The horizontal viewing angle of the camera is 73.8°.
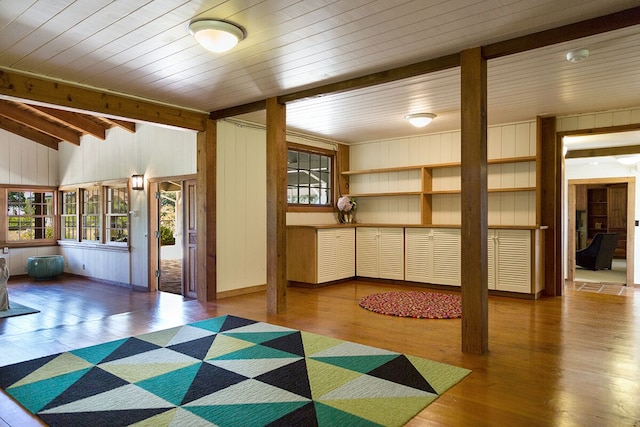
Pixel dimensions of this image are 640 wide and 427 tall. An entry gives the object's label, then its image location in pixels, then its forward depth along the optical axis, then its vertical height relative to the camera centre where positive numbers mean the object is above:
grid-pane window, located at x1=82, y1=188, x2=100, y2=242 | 8.05 -0.04
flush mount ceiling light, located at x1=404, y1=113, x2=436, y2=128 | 5.77 +1.25
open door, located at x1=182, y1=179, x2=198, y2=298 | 6.29 -0.43
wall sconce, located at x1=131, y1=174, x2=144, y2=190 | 6.86 +0.48
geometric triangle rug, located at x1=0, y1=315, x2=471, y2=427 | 2.41 -1.16
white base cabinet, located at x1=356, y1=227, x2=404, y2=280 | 6.99 -0.72
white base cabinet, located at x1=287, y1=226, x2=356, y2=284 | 6.69 -0.70
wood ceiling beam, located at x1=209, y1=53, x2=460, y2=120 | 3.69 +1.28
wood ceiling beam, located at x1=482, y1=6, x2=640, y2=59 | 2.83 +1.26
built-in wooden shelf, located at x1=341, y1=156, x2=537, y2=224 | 6.45 +0.42
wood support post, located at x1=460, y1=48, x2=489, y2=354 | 3.43 +0.06
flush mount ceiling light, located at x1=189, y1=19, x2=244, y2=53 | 2.99 +1.28
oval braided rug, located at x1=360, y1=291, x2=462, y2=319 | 4.83 -1.18
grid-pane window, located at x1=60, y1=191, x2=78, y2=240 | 8.65 -0.08
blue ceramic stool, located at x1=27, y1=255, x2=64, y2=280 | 7.96 -1.03
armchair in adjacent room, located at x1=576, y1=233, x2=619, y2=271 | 9.60 -1.00
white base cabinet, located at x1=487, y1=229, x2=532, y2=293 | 5.75 -0.71
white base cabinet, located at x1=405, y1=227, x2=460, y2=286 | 6.41 -0.71
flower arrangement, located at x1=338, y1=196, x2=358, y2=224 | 7.73 +0.03
